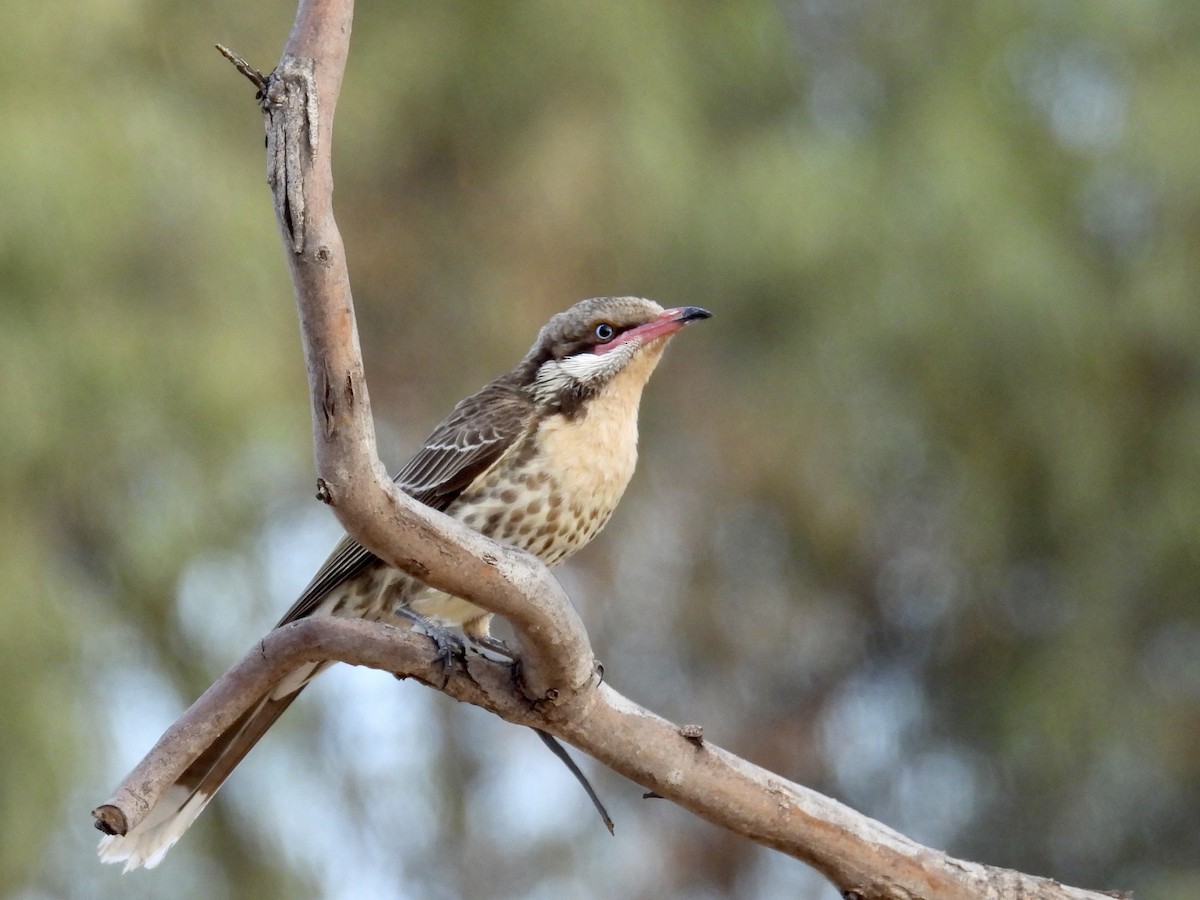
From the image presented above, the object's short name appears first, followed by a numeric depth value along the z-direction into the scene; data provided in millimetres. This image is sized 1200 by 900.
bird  8875
